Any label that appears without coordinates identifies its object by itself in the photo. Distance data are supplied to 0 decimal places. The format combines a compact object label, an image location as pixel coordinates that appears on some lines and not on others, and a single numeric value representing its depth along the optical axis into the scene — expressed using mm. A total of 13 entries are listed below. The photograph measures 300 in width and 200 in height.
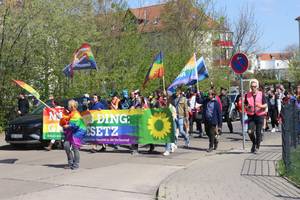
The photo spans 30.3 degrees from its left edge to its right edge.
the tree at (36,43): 23938
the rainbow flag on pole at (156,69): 17891
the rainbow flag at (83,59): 17609
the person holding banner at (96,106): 16527
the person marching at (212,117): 15289
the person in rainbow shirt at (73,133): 12484
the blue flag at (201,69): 21936
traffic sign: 15484
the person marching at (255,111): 13885
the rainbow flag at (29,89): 14056
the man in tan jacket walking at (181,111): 16312
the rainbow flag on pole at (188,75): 18500
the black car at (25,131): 17000
